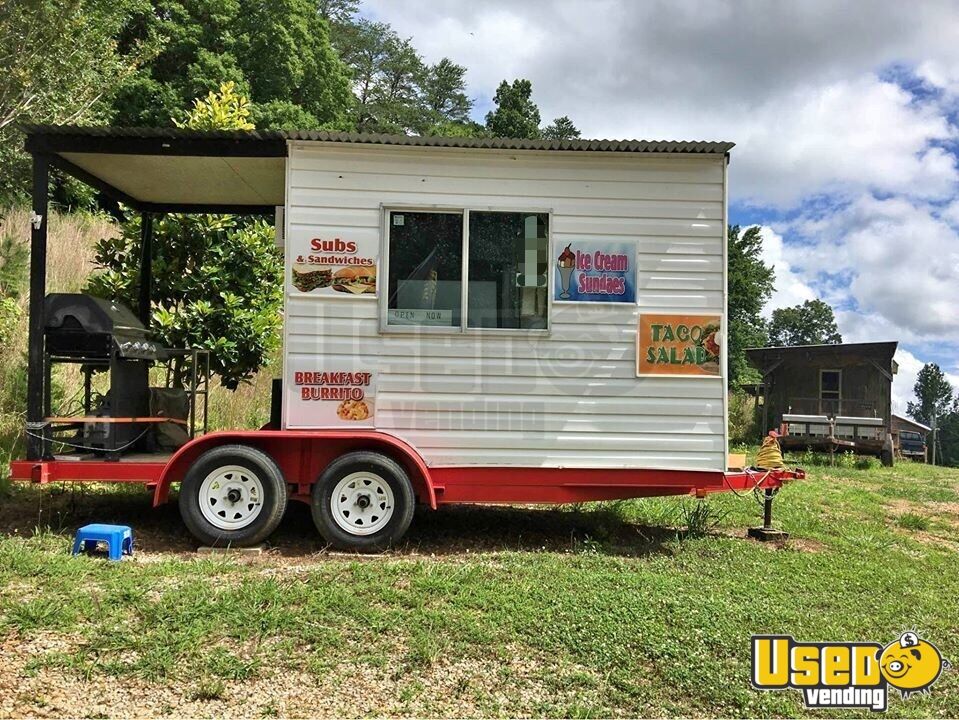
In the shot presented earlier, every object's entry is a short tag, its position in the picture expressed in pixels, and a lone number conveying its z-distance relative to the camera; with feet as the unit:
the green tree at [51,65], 29.63
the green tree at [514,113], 104.99
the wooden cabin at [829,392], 55.42
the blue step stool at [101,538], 15.68
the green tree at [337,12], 116.26
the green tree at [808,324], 250.16
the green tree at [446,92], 132.05
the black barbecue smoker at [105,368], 17.97
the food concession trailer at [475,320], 17.67
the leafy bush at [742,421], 71.56
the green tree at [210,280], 25.43
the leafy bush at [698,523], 20.00
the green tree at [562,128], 118.96
